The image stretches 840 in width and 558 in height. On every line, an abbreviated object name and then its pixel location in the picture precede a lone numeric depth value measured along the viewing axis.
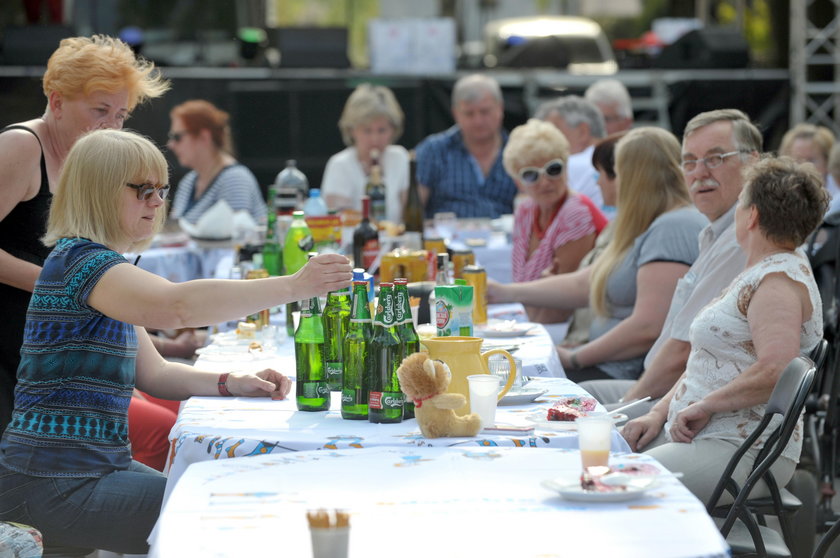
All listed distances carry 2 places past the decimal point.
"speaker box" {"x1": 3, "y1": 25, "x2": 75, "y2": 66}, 19.73
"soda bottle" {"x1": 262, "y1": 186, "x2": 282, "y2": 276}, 8.08
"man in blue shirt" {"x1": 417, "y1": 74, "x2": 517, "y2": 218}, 13.41
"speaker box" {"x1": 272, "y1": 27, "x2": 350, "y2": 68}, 20.52
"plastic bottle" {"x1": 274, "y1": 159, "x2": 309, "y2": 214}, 10.42
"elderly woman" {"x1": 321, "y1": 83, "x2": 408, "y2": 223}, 13.40
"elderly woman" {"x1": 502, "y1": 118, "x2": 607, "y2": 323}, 9.06
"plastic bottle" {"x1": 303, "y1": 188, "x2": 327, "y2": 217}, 9.28
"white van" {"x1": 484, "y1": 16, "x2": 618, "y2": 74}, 29.25
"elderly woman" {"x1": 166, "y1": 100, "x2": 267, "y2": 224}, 12.59
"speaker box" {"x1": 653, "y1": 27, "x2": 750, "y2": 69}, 21.70
